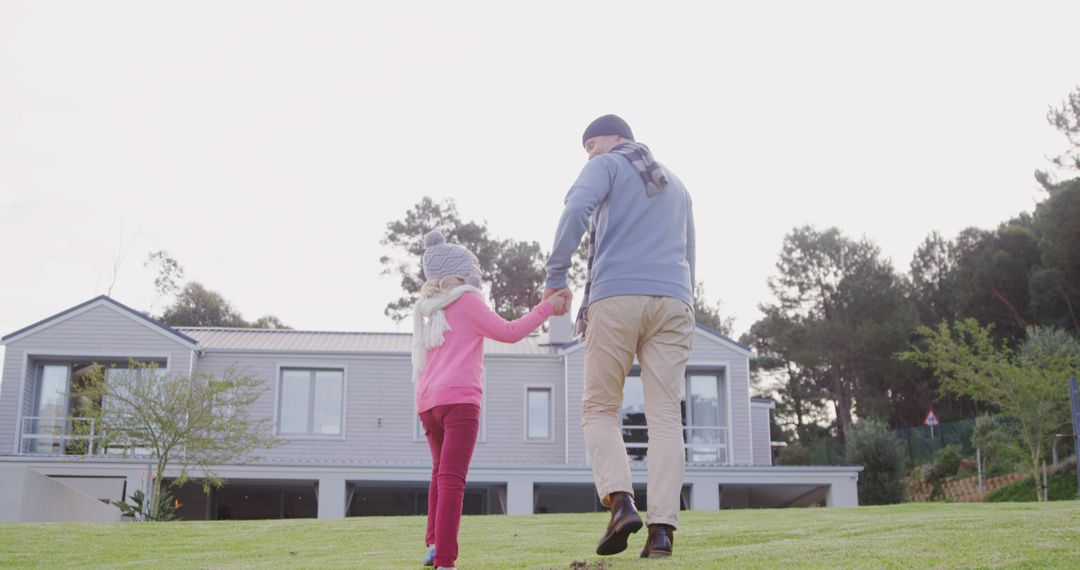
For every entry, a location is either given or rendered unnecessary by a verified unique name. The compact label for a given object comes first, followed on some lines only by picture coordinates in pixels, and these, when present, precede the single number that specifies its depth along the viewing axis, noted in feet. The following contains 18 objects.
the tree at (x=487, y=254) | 143.64
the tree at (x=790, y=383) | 139.74
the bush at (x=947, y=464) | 91.61
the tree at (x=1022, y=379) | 66.74
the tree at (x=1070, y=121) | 107.04
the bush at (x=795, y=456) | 122.42
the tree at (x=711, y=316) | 152.97
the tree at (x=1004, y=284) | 113.39
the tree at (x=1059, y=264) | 100.37
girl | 14.26
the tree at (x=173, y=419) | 56.54
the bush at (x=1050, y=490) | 70.39
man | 14.92
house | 73.41
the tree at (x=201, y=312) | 146.51
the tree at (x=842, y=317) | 131.03
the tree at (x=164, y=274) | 152.15
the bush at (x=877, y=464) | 75.82
